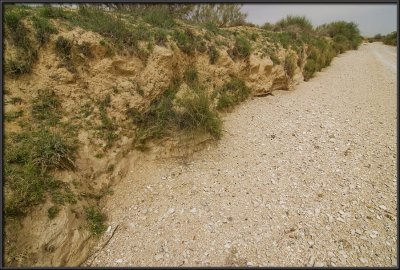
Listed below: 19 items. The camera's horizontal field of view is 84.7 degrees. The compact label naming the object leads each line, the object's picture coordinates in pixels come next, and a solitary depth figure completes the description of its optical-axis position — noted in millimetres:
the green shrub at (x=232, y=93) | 5698
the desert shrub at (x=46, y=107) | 3064
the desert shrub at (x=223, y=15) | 8805
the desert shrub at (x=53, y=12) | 3613
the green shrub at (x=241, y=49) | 6372
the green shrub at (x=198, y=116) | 4160
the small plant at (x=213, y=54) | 5602
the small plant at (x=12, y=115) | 2816
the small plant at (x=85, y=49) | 3551
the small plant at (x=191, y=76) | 5109
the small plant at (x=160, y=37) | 4508
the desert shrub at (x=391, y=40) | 29712
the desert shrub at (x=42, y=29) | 3248
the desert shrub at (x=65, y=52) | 3387
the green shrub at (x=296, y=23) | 11953
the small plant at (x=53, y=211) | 2527
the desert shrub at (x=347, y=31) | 22325
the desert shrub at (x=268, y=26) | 11000
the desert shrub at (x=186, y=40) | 4984
